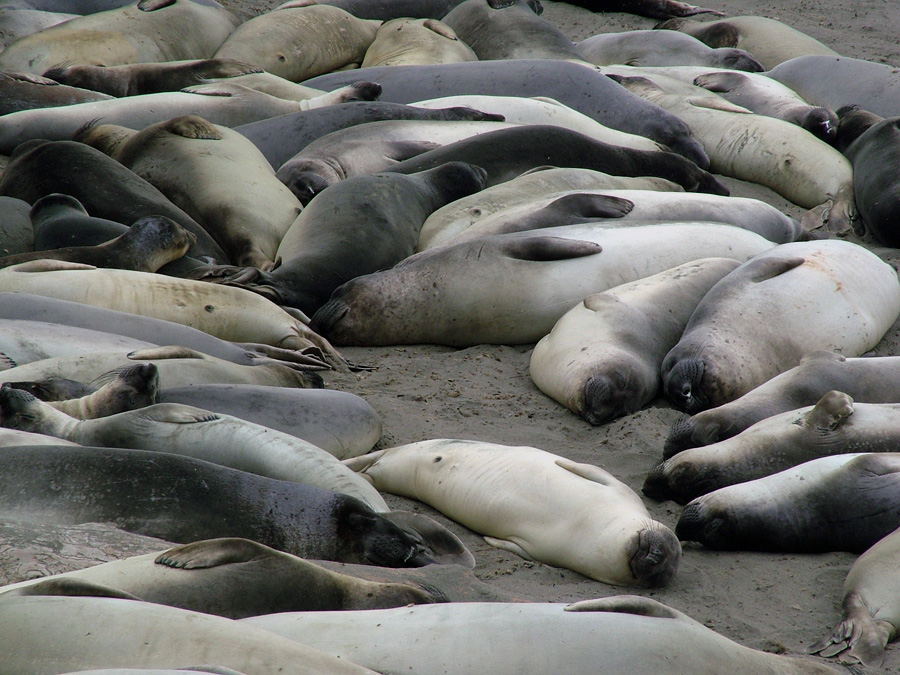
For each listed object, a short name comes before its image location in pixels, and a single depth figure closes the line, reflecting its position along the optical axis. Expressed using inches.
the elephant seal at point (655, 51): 711.1
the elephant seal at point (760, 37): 731.4
